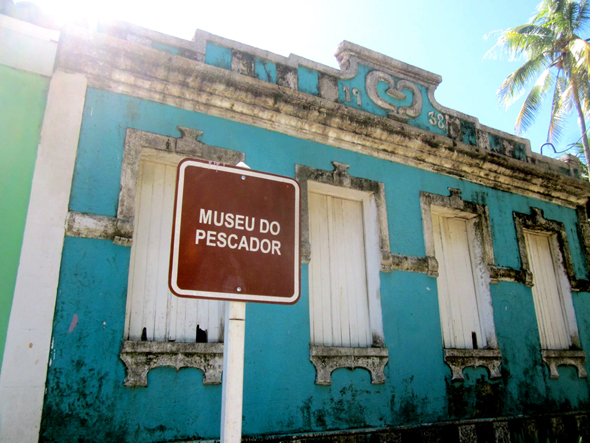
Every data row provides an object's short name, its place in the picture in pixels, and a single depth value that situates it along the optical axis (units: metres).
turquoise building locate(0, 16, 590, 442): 4.62
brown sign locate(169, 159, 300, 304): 2.17
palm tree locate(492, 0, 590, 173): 13.72
